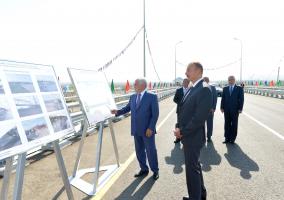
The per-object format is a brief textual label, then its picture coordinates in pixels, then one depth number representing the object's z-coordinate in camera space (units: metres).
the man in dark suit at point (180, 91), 5.54
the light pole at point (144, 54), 15.46
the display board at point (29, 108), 1.99
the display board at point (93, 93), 3.25
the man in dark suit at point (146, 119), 3.61
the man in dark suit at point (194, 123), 2.53
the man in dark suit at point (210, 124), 5.75
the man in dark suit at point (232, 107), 5.59
